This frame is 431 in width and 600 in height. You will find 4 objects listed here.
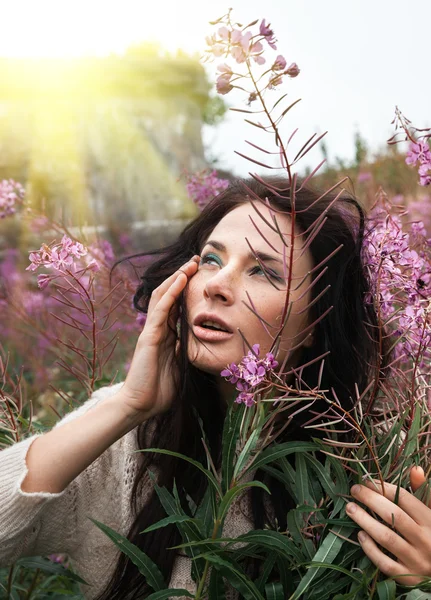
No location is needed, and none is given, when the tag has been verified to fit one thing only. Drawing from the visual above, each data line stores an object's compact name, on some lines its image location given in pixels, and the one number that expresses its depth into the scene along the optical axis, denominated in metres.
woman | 1.34
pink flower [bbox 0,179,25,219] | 2.45
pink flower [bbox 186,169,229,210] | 2.47
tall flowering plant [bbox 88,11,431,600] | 1.12
